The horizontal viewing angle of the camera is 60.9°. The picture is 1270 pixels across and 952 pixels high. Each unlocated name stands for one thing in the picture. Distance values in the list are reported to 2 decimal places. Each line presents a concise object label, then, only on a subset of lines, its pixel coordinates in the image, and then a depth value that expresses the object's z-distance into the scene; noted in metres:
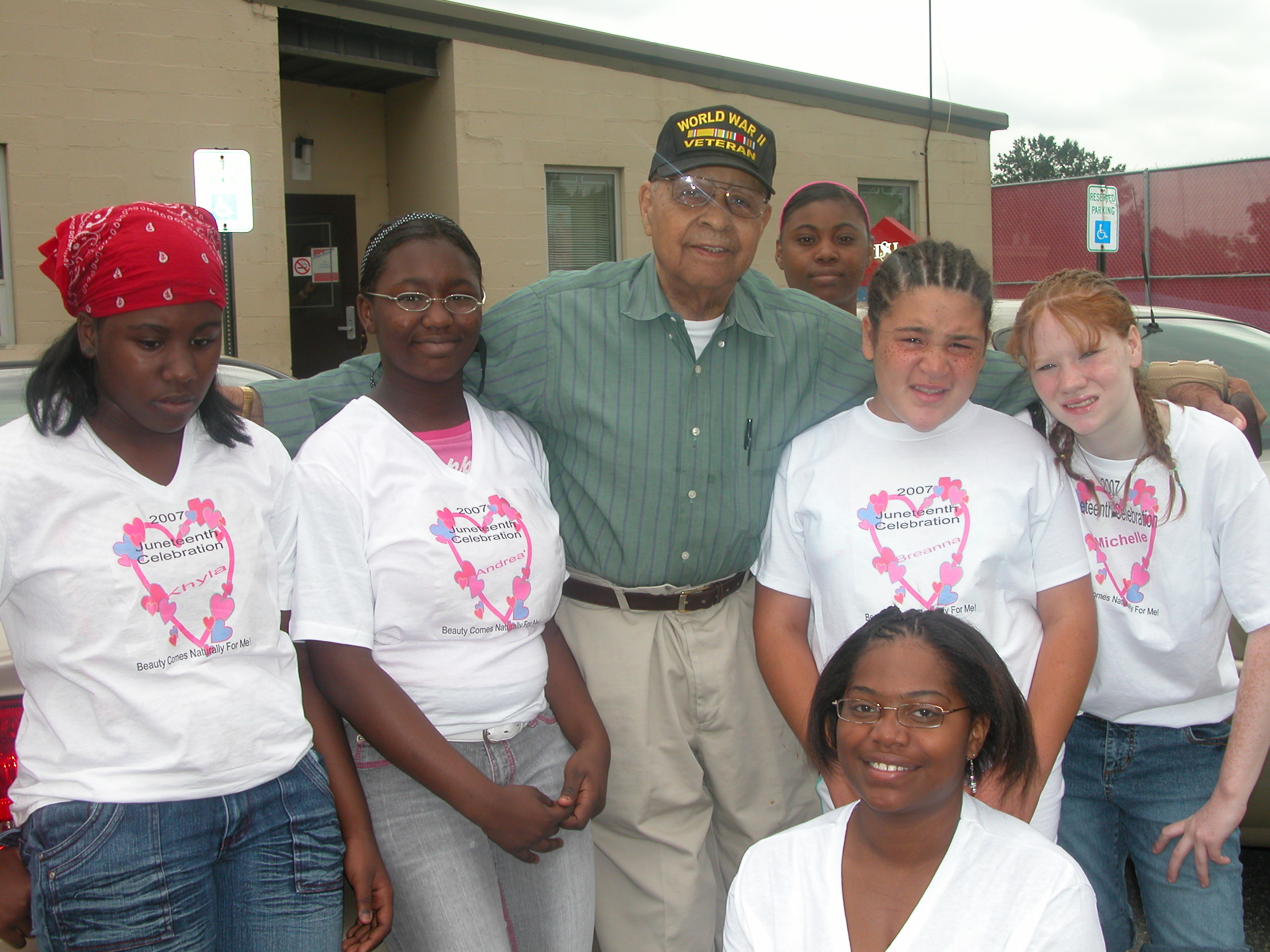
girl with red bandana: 1.70
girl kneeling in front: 1.71
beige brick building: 7.98
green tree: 67.38
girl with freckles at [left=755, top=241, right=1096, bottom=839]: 2.24
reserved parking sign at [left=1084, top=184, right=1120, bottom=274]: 9.33
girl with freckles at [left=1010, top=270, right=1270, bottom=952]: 2.21
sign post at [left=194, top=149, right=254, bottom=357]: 5.88
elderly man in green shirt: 2.56
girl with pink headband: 3.78
